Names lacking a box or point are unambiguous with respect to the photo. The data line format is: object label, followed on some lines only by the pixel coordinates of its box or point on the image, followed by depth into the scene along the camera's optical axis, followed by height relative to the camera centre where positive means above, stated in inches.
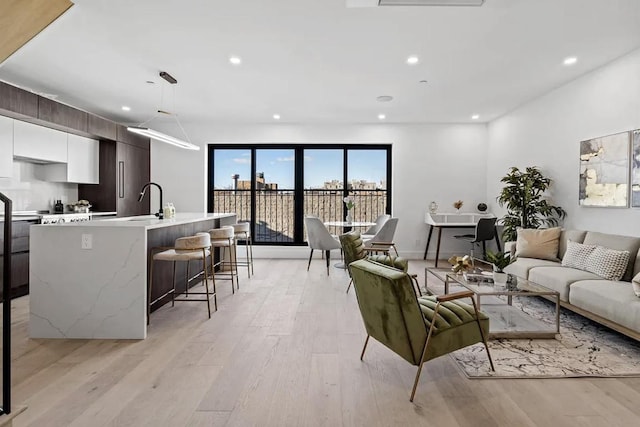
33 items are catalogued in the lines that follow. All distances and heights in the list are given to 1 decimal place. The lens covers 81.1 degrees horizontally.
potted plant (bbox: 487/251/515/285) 144.7 -22.5
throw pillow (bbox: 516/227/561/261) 180.5 -18.4
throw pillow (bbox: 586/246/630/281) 137.3 -21.0
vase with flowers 259.8 -0.9
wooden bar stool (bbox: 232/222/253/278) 216.7 -16.6
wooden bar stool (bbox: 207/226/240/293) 181.2 -17.8
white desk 278.7 -10.4
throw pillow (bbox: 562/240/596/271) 153.6 -20.3
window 298.0 +16.1
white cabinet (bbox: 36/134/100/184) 223.0 +21.2
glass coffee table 125.1 -42.3
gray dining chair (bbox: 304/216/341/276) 230.7 -20.7
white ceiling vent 111.0 +60.4
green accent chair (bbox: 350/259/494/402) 86.2 -28.3
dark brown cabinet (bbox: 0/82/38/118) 164.9 +45.1
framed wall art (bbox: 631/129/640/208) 149.7 +15.7
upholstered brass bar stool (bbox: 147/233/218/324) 139.1 -18.9
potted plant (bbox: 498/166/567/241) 203.5 +1.7
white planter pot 141.2 -27.9
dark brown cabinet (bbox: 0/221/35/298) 174.6 -27.7
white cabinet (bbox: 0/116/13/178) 175.6 +25.4
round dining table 240.6 -13.6
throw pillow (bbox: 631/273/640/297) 115.5 -24.2
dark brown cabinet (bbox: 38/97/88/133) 188.9 +46.0
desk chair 241.4 -15.9
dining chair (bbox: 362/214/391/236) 261.9 -14.8
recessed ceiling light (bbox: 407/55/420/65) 156.9 +62.0
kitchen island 123.0 -27.0
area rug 99.9 -44.2
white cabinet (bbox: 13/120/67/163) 185.3 +30.4
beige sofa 114.4 -28.1
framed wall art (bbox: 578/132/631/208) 156.9 +16.2
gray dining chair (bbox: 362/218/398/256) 229.5 -18.0
